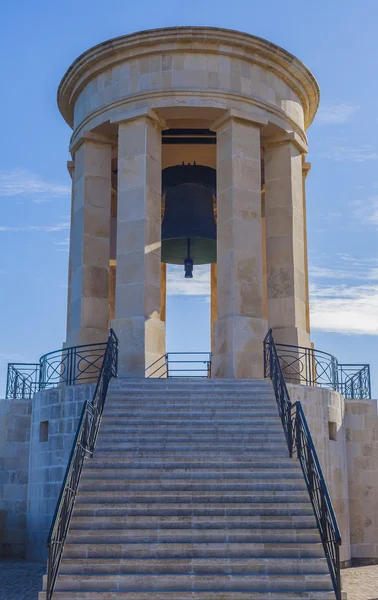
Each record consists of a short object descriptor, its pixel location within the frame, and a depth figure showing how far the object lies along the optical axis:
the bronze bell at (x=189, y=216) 21.80
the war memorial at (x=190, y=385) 10.84
